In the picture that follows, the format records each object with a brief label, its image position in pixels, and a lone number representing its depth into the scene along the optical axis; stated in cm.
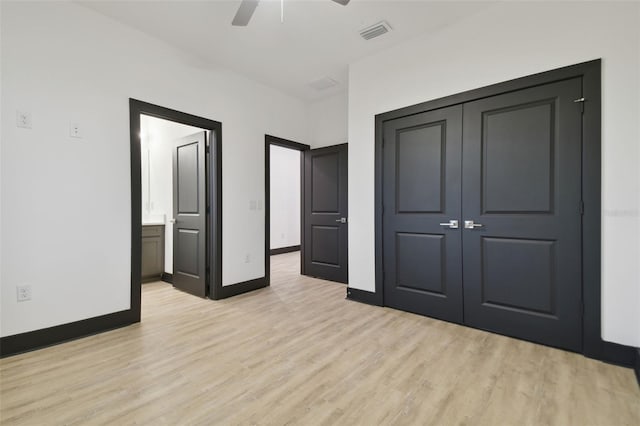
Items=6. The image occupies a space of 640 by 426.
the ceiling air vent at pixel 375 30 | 281
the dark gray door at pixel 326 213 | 436
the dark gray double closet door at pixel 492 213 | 225
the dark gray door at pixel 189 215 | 363
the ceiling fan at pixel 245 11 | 198
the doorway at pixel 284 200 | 732
